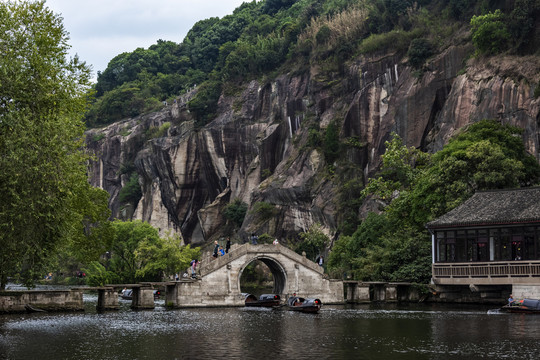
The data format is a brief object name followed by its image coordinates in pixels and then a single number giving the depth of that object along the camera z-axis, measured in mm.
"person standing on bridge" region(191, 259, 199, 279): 73619
